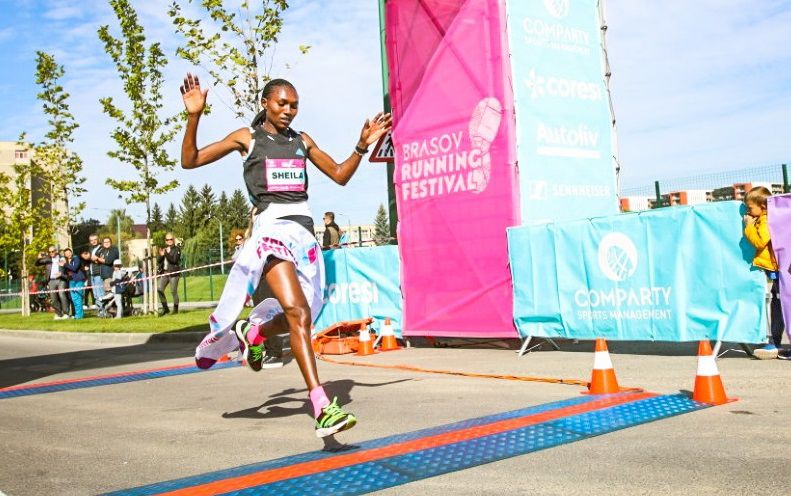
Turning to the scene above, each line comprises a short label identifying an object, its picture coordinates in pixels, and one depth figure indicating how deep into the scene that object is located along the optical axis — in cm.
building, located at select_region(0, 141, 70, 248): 9925
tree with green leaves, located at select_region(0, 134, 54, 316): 2861
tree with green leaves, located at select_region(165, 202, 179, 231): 11650
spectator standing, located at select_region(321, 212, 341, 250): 1588
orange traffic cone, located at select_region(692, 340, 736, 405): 523
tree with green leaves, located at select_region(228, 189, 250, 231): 10081
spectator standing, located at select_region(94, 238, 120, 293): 2133
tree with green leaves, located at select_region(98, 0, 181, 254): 2025
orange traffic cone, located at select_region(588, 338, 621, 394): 581
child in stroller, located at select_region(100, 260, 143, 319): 2078
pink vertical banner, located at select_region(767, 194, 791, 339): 733
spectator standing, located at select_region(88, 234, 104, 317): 2170
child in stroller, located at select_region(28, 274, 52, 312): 3075
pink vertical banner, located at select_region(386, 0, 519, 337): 974
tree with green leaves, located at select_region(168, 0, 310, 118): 1681
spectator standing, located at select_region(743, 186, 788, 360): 727
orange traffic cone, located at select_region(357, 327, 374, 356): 1046
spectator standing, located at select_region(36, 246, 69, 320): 2316
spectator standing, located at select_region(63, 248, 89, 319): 2235
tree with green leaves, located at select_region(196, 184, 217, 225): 10581
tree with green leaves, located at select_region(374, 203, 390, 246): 12825
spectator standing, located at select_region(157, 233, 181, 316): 1992
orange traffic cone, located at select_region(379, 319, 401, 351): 1090
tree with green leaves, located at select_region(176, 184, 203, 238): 10506
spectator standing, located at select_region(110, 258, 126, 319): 2069
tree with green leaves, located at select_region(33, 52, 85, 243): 2544
